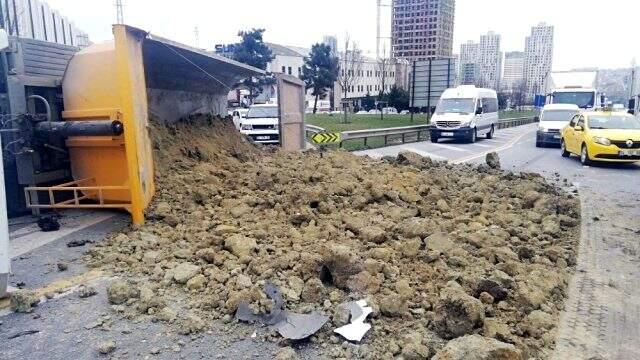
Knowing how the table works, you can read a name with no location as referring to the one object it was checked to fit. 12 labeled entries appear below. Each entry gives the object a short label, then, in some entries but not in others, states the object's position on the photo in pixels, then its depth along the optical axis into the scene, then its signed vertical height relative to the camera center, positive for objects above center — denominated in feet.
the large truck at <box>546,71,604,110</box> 83.56 +1.38
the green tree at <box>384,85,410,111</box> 184.85 -0.12
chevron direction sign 53.78 -4.35
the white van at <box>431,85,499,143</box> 68.90 -2.50
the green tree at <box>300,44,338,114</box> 163.73 +10.31
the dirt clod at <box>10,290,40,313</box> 12.32 -5.17
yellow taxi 42.09 -3.76
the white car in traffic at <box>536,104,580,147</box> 63.00 -3.37
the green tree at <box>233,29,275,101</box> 134.82 +14.36
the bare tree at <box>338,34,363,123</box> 176.55 +16.21
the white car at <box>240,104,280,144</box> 57.52 -3.38
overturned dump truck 18.02 -1.07
